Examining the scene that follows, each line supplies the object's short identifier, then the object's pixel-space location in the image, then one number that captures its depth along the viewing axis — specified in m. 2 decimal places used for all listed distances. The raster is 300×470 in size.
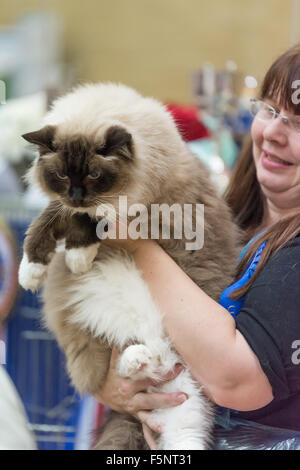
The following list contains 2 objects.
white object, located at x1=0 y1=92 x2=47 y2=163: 2.46
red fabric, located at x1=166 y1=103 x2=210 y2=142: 2.44
